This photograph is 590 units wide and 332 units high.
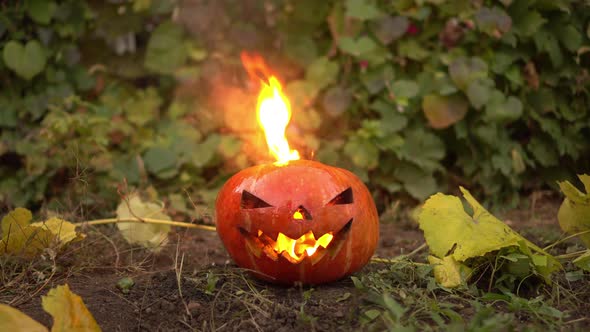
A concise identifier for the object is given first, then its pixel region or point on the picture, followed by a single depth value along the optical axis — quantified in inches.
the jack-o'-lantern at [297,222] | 71.8
